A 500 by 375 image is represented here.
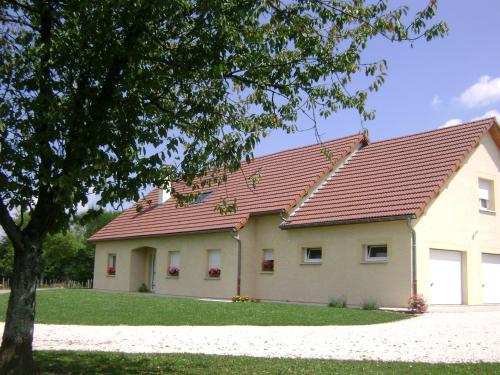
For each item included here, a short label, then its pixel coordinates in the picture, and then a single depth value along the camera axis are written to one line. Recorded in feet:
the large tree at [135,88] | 21.30
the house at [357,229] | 61.62
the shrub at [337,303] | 60.90
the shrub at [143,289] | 92.17
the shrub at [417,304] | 55.36
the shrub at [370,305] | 57.78
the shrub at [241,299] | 69.26
